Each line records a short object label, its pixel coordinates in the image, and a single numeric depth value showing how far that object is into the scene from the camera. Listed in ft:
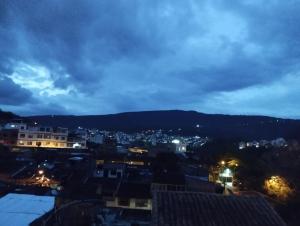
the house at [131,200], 56.37
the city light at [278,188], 55.41
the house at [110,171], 73.77
